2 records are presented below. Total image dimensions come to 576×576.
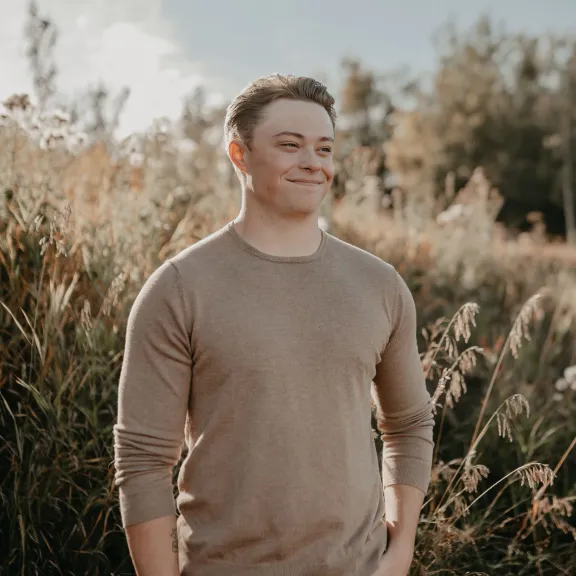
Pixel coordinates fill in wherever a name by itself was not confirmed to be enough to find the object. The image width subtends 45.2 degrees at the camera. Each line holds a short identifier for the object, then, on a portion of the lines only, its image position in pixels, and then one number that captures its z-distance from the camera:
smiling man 1.53
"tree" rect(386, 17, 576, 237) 26.30
